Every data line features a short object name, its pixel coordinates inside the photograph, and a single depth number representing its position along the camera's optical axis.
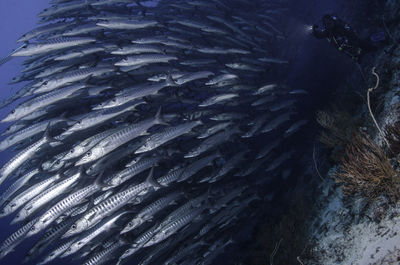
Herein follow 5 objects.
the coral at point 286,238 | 4.23
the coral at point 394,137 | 2.79
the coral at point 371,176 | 2.56
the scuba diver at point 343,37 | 5.52
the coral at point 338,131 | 4.14
